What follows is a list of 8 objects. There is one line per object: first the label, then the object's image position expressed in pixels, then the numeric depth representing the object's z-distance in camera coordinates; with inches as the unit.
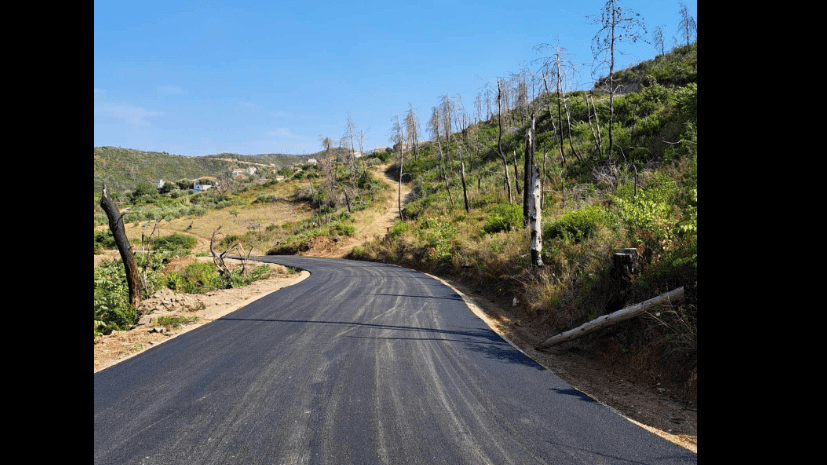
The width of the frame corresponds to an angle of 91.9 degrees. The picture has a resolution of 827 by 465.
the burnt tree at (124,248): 422.0
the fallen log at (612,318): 231.8
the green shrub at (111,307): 348.5
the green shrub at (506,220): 718.4
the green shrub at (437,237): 767.1
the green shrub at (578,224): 440.8
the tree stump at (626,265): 278.2
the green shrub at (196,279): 518.5
